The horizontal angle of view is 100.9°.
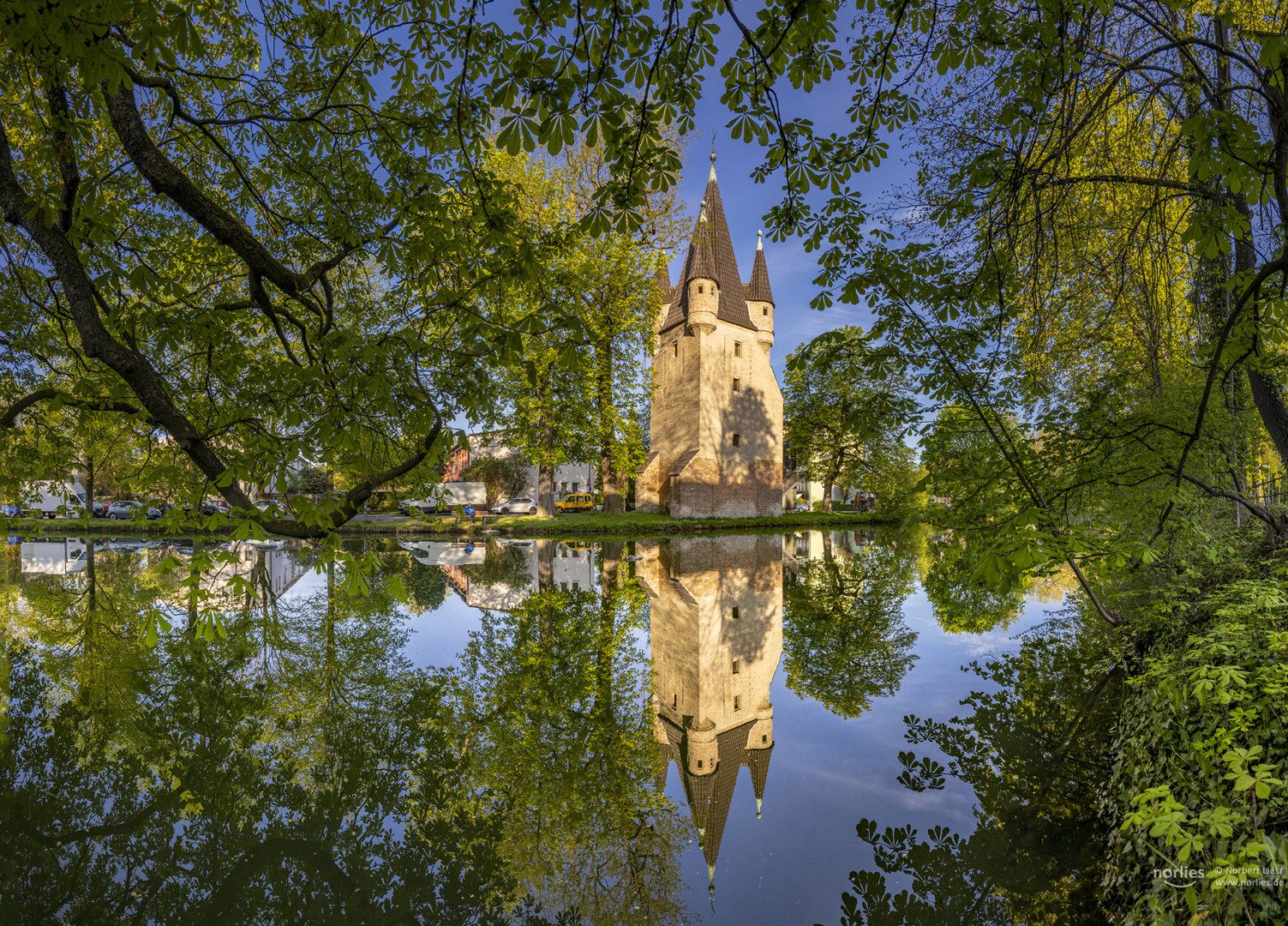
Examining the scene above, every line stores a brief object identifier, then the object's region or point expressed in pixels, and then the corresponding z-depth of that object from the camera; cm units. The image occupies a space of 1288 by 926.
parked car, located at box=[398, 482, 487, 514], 4012
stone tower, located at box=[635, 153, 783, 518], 2770
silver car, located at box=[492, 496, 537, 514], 3866
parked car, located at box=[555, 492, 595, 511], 3356
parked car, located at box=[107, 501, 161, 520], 2975
